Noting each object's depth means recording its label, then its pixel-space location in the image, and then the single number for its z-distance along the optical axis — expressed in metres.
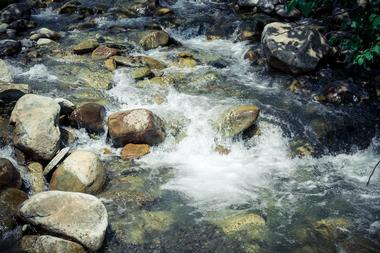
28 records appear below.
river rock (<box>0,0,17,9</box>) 14.28
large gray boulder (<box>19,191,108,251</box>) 4.95
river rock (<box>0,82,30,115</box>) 7.44
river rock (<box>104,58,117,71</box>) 9.52
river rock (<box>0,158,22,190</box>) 5.77
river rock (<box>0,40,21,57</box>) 10.20
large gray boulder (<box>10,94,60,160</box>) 6.48
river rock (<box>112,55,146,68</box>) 9.66
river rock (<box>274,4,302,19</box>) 11.80
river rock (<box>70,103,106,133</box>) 7.49
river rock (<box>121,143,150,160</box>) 7.07
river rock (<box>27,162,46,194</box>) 6.21
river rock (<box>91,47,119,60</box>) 10.05
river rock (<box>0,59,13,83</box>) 8.44
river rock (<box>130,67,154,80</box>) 9.12
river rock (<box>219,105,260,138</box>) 7.47
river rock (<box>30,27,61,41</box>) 11.23
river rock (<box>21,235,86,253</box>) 4.86
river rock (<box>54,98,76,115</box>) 7.51
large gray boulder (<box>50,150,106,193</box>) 5.98
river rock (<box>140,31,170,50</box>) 10.76
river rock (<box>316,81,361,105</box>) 8.28
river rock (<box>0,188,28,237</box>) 5.32
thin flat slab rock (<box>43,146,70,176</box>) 6.24
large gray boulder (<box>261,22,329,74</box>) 8.80
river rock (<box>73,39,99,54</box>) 10.33
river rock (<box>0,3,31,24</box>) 12.94
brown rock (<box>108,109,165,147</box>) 7.14
